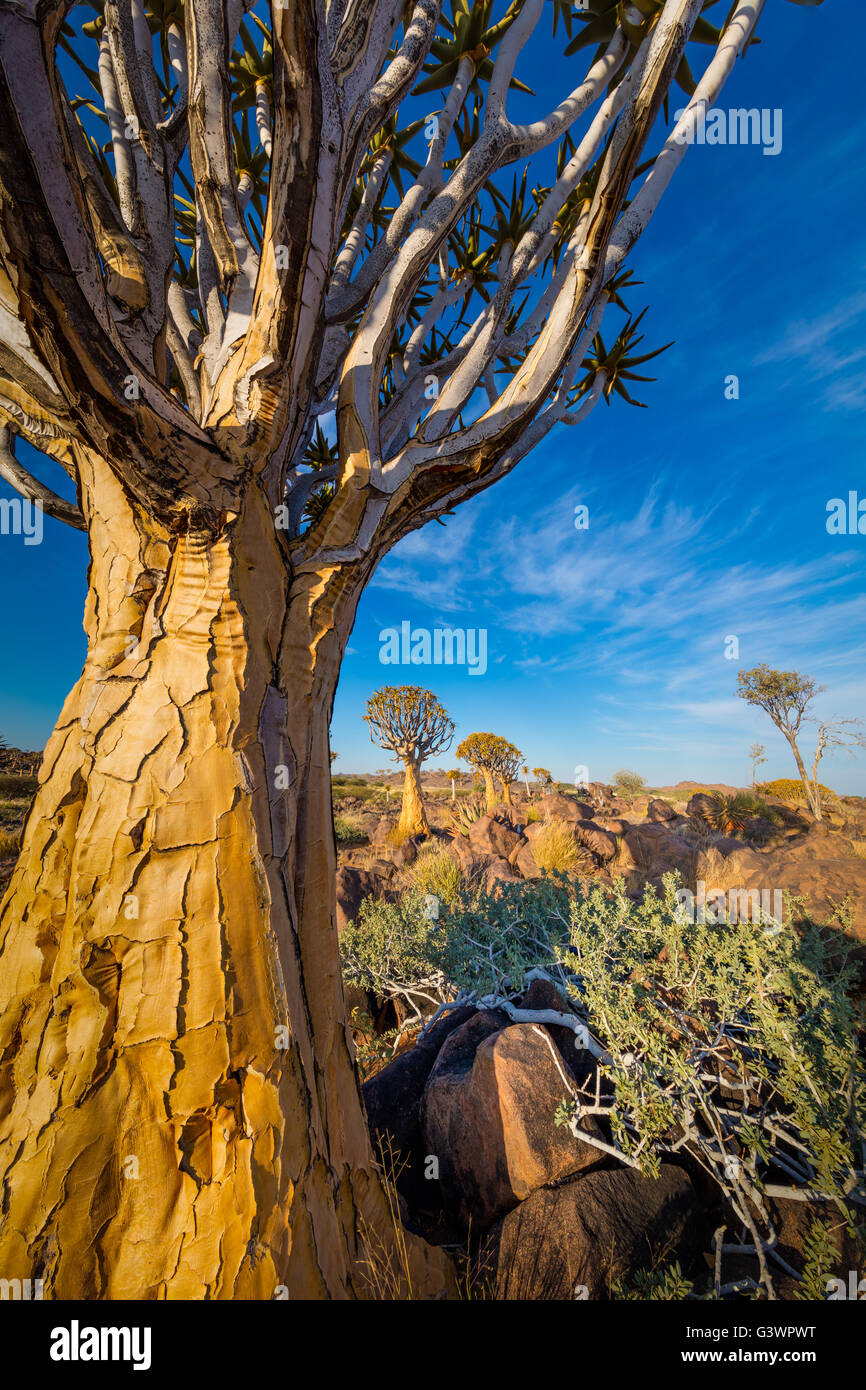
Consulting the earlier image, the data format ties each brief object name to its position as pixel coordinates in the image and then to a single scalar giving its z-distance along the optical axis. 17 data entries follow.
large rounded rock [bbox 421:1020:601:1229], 2.52
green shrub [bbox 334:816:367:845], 15.52
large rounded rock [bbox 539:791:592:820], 12.76
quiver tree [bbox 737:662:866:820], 19.02
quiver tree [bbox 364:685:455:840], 16.83
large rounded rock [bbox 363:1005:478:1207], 2.90
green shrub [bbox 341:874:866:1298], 2.00
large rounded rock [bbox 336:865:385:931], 7.54
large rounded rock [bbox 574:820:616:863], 10.67
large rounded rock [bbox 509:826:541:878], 9.53
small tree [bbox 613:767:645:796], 32.19
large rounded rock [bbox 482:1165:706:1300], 2.03
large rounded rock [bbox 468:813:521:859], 11.17
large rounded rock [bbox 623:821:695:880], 10.11
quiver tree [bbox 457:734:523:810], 20.66
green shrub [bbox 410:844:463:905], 7.76
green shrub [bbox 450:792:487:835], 14.96
